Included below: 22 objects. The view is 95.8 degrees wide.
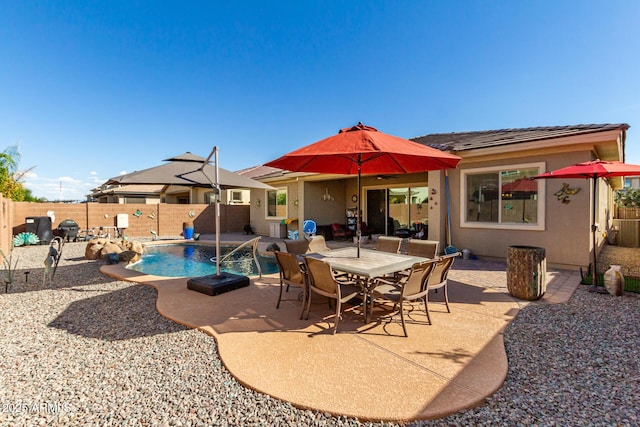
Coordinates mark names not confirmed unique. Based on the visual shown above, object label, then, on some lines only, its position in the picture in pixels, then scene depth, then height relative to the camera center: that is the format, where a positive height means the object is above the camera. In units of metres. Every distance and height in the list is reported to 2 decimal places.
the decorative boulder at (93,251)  9.13 -1.22
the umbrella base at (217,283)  5.08 -1.30
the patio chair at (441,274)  4.12 -0.92
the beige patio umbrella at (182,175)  5.66 +0.78
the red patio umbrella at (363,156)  3.83 +0.92
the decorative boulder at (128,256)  8.47 -1.31
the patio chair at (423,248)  5.34 -0.71
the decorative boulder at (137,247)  9.77 -1.20
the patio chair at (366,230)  13.14 -0.85
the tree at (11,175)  12.45 +1.87
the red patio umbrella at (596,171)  4.85 +0.68
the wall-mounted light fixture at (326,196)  14.20 +0.77
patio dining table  3.84 -0.76
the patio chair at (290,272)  4.28 -0.94
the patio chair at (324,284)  3.65 -0.97
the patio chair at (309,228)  12.91 -0.73
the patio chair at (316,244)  5.95 -0.69
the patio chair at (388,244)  5.86 -0.70
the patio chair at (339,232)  13.36 -0.95
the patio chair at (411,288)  3.60 -1.04
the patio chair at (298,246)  5.66 -0.70
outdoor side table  4.82 -1.05
